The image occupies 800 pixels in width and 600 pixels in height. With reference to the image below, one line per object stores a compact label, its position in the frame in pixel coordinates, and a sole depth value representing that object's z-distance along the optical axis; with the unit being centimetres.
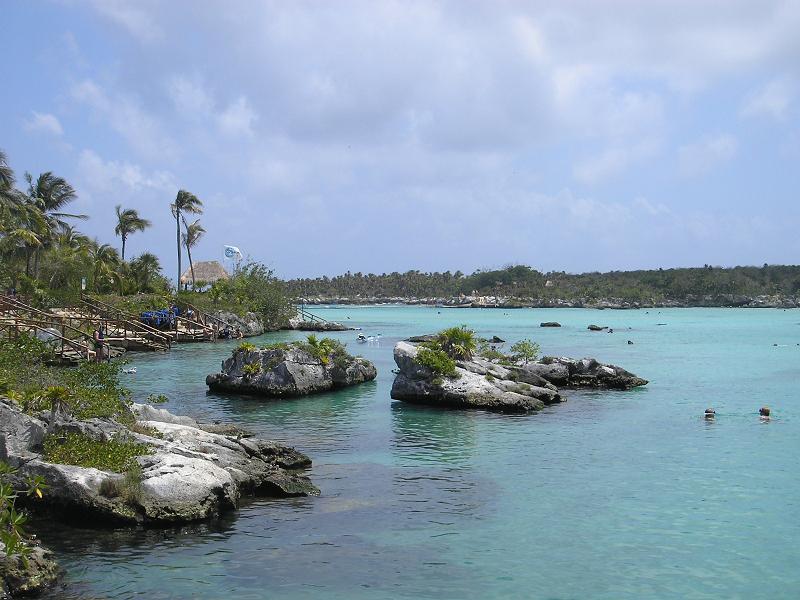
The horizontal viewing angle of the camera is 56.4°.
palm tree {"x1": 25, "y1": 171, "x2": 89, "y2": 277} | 6144
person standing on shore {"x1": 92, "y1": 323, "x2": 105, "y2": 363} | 3875
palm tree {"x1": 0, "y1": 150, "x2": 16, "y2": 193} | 5022
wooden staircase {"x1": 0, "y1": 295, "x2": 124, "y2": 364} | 3597
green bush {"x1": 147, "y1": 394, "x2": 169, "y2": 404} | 1914
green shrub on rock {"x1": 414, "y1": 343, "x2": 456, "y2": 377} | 2714
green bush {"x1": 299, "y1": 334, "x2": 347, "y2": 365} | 3106
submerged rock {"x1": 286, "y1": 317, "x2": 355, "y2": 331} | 7862
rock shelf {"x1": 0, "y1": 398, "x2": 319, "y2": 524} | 1248
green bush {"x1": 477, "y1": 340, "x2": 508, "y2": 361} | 3416
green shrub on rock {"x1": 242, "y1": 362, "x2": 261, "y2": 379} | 2962
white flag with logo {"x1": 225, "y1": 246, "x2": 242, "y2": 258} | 9249
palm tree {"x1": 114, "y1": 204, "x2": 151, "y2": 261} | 7906
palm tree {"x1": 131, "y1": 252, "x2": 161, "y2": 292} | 7319
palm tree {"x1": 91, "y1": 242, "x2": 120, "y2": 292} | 6356
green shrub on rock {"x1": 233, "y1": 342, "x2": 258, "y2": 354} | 3035
